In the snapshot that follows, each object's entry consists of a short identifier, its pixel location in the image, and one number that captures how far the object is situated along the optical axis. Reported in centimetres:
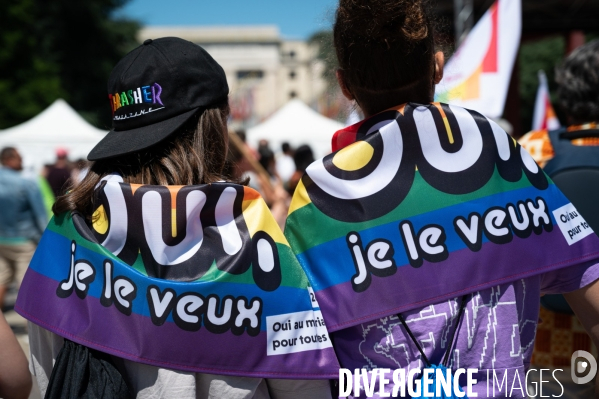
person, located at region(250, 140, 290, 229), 605
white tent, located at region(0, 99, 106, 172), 1230
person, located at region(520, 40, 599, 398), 218
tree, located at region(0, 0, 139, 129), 2412
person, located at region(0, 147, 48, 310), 625
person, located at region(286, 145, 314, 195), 602
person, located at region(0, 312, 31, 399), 144
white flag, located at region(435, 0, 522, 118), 475
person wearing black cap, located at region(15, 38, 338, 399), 144
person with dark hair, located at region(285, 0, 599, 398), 150
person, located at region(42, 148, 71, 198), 842
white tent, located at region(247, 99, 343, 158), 1381
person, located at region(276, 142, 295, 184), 1129
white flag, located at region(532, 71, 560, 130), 1025
